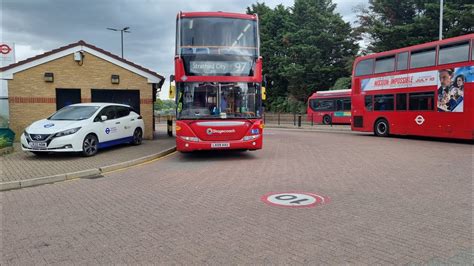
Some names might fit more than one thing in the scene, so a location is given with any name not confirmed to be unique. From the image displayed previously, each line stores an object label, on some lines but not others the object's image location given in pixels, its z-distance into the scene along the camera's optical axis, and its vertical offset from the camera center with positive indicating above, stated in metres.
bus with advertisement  14.31 +0.88
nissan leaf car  10.33 -0.71
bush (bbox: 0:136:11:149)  11.66 -1.18
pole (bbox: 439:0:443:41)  20.79 +5.87
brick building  15.00 +1.11
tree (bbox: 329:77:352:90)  36.03 +2.60
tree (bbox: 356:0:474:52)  25.58 +6.90
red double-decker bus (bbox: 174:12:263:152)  10.56 +0.78
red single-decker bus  31.70 +0.20
